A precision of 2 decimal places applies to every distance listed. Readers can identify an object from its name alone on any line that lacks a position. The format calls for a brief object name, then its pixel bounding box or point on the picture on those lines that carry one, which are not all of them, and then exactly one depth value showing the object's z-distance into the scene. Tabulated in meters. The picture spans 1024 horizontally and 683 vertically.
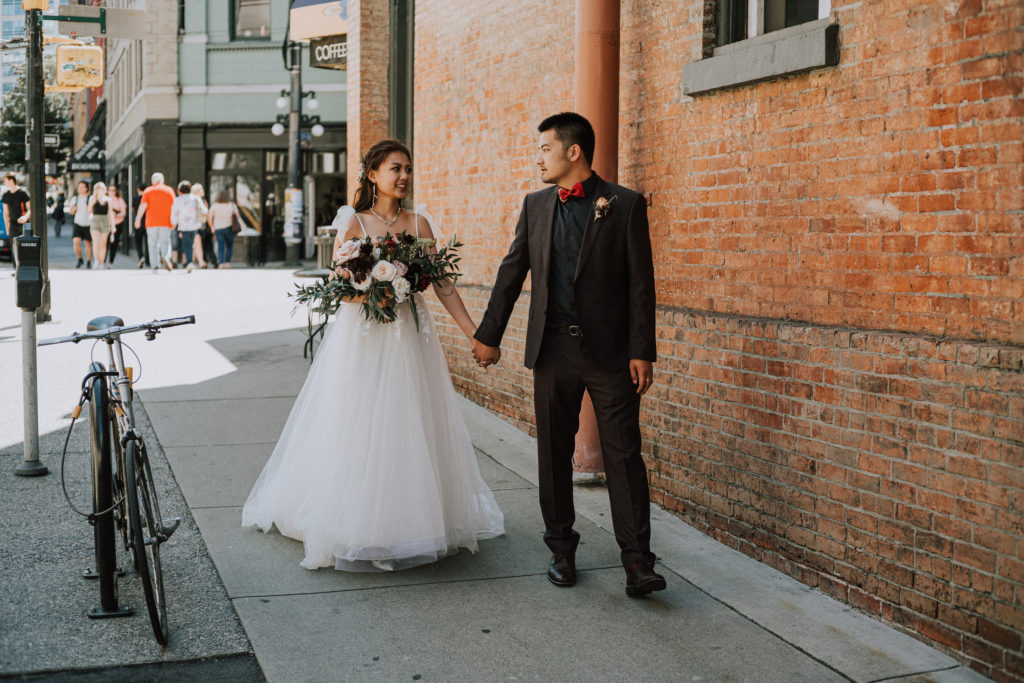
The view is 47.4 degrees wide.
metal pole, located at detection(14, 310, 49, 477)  6.85
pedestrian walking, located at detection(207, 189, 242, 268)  28.53
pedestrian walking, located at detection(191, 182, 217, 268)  26.02
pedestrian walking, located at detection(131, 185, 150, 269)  27.61
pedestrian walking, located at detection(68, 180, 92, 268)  26.34
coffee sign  17.45
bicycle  4.38
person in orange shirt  23.77
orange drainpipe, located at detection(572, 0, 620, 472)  6.67
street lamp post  28.08
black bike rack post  4.51
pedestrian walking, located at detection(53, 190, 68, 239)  55.08
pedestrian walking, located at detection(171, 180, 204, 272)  25.44
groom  5.03
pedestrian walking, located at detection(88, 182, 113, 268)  25.44
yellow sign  15.70
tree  57.22
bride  5.46
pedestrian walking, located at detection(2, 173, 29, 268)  20.61
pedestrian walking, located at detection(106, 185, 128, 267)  26.65
